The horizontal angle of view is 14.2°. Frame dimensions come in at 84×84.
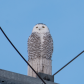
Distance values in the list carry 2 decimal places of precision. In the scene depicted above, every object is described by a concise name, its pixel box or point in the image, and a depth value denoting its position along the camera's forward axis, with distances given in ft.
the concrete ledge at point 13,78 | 53.59
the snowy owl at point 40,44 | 64.75
